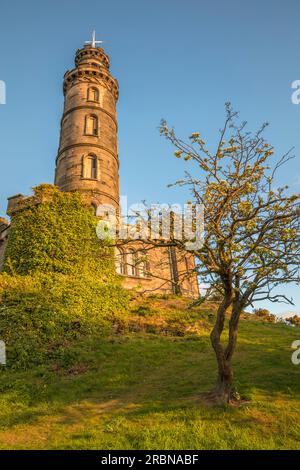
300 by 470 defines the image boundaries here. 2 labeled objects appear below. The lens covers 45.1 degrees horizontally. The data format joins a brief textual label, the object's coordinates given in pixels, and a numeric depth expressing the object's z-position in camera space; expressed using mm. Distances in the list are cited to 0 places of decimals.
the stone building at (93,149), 26016
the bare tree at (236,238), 10617
